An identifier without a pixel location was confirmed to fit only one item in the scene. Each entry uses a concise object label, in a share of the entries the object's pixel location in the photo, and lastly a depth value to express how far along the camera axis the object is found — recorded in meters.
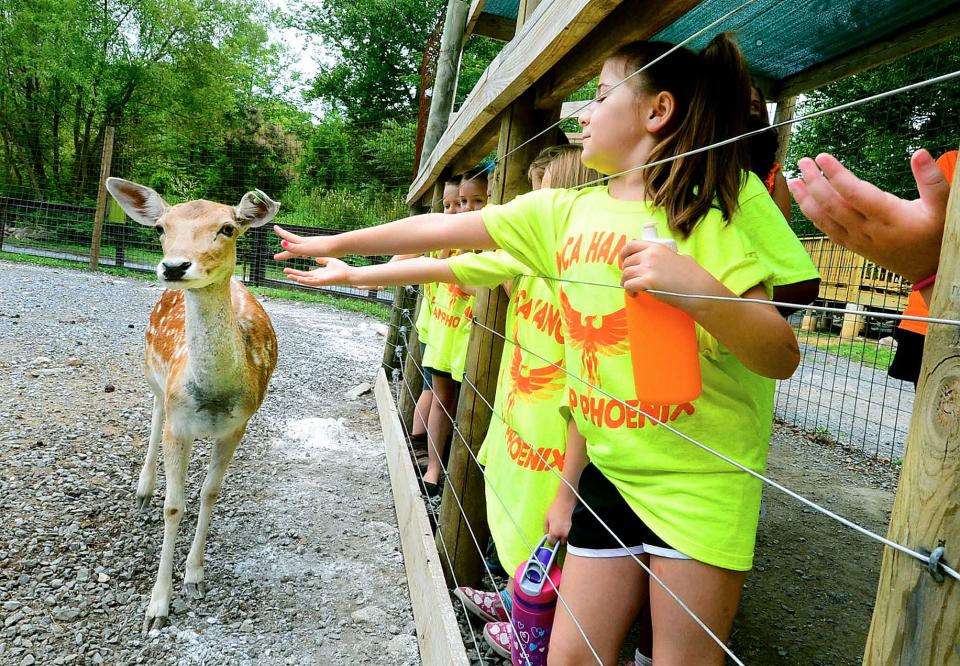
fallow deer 2.36
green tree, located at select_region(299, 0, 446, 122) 21.81
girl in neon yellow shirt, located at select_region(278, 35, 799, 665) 1.12
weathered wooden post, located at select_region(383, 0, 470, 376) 5.41
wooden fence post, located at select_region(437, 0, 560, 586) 2.24
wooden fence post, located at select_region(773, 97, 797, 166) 4.08
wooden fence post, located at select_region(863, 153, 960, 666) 0.52
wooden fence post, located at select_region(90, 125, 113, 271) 11.78
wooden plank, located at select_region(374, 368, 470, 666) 1.89
